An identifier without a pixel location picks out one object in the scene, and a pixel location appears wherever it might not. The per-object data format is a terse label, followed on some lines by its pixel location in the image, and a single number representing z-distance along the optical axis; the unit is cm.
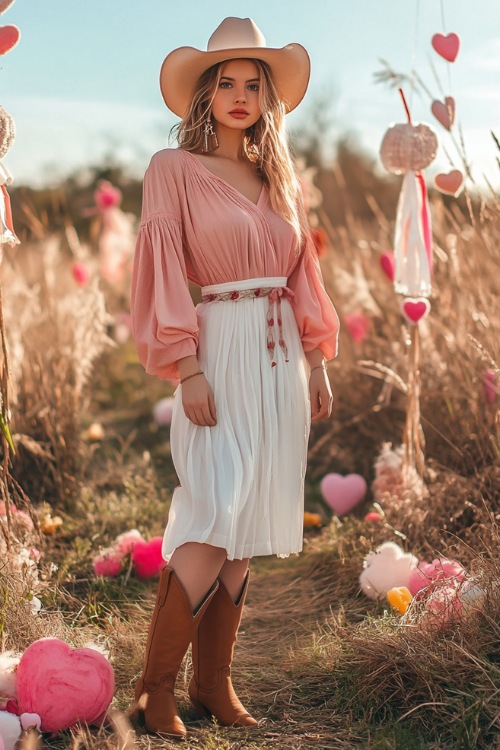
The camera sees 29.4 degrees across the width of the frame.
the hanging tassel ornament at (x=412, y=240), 411
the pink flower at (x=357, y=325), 572
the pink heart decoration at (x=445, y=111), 400
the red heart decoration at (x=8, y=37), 308
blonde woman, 270
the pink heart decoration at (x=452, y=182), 399
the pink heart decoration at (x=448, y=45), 402
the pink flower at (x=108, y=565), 387
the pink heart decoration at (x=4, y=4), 313
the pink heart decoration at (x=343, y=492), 477
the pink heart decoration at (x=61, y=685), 261
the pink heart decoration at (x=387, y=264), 525
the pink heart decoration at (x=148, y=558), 389
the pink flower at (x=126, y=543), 395
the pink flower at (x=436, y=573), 303
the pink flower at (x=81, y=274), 681
